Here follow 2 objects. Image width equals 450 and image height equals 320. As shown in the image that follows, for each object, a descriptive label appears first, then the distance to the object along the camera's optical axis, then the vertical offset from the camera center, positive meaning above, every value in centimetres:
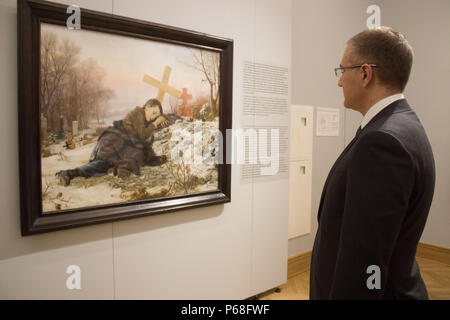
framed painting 213 +20
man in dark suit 129 -19
